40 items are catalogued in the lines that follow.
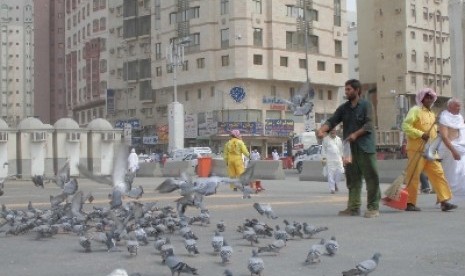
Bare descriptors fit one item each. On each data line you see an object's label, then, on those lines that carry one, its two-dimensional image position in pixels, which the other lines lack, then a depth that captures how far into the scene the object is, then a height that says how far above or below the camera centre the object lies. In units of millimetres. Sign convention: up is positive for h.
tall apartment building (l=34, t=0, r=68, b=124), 125750 +18173
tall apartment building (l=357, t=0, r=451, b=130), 79625 +11495
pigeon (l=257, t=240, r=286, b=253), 6562 -954
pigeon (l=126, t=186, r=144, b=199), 7209 -448
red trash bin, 35406 -869
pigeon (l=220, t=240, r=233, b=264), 6031 -922
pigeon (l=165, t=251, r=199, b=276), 5074 -869
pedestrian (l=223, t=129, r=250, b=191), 19109 -176
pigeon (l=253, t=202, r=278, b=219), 8484 -759
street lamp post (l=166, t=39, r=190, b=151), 60491 +2512
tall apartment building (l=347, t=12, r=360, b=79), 103188 +14804
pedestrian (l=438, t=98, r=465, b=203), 11383 -39
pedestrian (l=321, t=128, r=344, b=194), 18781 -282
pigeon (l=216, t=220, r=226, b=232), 8270 -944
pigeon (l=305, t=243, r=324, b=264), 6062 -946
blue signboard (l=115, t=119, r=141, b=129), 83750 +3394
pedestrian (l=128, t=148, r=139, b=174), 28612 -359
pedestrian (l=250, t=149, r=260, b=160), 45309 -453
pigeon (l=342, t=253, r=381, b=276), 4906 -885
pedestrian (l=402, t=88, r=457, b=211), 11195 -123
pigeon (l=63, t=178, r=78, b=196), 8211 -435
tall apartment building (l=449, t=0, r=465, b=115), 41312 +6432
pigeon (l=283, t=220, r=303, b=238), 7621 -921
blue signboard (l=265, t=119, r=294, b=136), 71375 +2105
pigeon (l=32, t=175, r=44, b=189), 11162 -457
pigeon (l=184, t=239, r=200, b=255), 6457 -916
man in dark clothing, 10273 +6
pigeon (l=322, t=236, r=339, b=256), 6371 -925
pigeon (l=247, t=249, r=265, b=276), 5176 -890
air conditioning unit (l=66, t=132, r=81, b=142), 37594 +814
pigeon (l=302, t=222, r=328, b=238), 7703 -922
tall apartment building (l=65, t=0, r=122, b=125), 89875 +13758
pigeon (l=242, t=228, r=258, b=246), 7203 -922
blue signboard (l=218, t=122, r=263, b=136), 69519 +2200
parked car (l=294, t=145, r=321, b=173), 43097 -481
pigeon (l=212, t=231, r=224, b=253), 6293 -864
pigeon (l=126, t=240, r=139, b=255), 6508 -916
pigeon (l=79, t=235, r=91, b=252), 6902 -923
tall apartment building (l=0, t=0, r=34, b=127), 138750 +18332
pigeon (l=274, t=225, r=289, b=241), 6835 -872
